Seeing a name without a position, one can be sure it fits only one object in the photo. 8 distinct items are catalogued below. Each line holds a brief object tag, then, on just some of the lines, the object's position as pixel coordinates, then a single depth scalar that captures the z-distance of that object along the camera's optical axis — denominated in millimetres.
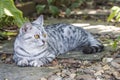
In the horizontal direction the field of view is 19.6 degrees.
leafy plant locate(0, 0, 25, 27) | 4217
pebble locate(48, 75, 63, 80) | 3760
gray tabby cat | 4094
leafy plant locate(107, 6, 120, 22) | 4008
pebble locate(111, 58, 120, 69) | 4107
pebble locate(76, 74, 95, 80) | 3744
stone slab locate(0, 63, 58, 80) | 3786
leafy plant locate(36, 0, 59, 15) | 7339
